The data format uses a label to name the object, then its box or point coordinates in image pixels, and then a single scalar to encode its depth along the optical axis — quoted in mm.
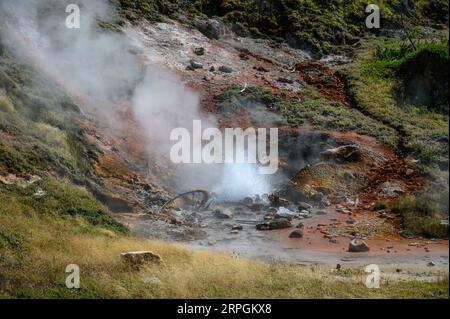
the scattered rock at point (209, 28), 34656
